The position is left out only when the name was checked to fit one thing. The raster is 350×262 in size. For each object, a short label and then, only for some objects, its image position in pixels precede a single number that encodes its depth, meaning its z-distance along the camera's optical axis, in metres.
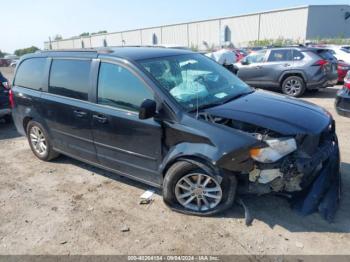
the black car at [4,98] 7.34
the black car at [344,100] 5.61
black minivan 3.13
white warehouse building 47.94
